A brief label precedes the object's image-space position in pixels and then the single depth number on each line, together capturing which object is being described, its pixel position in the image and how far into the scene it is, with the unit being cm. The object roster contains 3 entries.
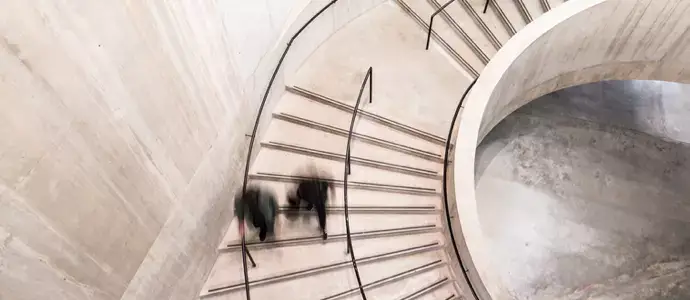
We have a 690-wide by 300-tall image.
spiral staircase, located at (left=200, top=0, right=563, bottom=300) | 809
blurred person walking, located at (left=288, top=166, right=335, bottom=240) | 823
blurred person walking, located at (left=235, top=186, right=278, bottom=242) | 823
